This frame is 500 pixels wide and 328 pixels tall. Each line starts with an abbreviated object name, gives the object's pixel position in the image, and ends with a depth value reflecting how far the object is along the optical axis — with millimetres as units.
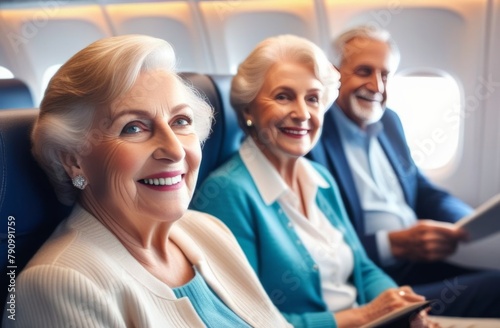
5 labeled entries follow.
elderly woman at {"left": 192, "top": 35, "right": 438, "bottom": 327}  1523
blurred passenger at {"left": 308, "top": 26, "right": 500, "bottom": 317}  1755
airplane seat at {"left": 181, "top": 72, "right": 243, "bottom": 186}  1595
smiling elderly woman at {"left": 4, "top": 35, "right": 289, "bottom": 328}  961
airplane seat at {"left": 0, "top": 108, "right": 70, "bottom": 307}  1024
